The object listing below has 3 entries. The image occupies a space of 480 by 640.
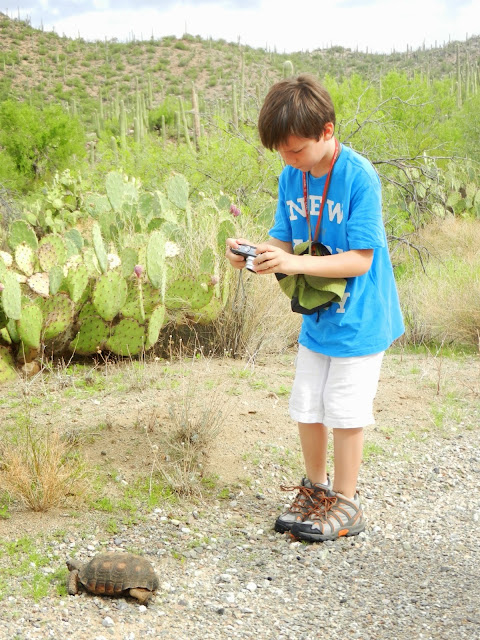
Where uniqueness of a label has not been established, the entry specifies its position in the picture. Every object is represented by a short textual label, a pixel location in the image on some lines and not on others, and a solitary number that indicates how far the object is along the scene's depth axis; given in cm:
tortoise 246
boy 253
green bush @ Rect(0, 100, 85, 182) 1448
